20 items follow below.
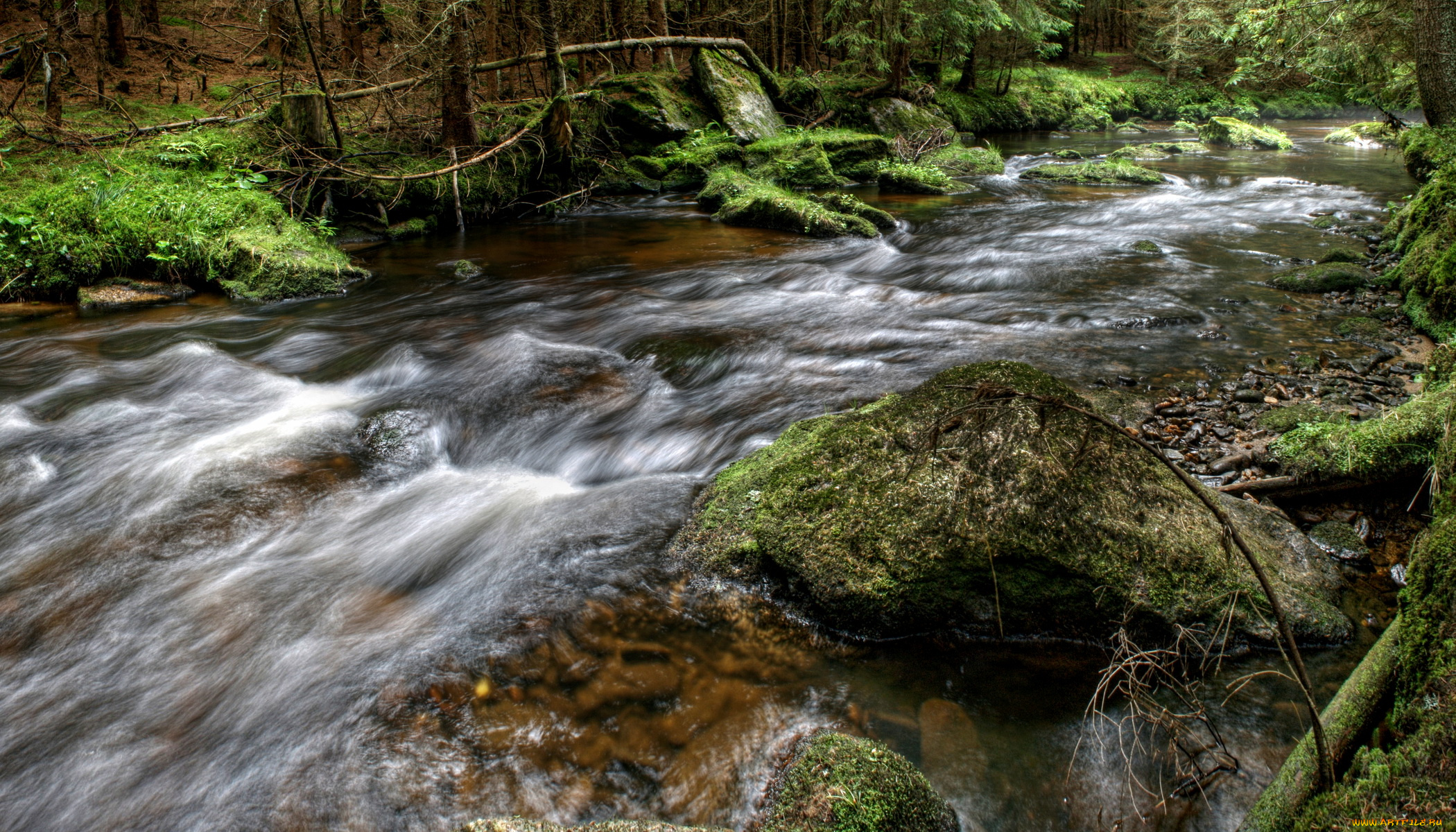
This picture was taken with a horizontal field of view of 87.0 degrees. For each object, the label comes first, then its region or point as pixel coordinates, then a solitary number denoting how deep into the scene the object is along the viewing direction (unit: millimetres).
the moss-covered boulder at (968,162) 17656
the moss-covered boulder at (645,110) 16266
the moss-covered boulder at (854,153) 17172
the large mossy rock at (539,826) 2092
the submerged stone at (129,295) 8617
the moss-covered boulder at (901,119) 21297
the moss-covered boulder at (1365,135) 19802
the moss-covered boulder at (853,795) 2365
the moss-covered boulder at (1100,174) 15438
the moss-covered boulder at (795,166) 15703
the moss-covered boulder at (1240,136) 21391
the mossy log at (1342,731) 1783
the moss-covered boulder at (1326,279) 7594
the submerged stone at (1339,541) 3711
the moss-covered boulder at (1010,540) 3205
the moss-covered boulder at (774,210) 11750
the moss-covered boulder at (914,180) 15288
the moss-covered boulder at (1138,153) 19125
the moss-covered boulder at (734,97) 17516
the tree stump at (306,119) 10914
